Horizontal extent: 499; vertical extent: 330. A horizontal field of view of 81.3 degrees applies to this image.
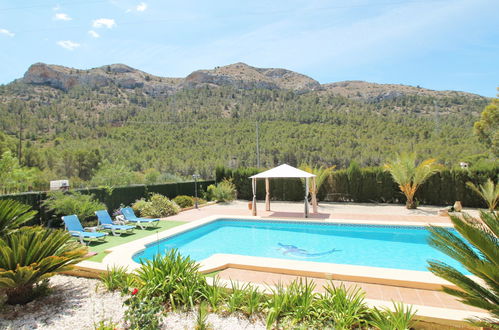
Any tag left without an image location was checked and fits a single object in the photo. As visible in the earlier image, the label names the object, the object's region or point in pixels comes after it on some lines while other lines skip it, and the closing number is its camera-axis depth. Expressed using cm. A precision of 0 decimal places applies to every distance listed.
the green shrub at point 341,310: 313
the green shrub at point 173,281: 382
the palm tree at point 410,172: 1284
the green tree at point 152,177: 1726
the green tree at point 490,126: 1754
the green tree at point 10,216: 454
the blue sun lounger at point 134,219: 996
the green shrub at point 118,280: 432
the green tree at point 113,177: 1424
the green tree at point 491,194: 1088
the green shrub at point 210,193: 1762
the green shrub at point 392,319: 296
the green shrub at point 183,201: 1459
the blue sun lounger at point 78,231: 772
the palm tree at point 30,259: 358
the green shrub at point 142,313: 321
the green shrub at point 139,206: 1219
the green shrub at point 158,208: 1211
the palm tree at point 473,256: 224
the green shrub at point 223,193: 1728
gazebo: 1134
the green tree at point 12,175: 1481
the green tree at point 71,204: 913
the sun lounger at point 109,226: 889
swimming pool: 741
